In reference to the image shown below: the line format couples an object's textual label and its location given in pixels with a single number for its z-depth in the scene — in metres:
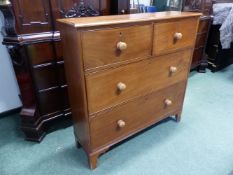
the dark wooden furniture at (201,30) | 2.24
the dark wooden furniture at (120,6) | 1.48
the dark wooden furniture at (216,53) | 2.64
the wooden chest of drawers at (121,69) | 0.98
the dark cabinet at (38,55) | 1.20
